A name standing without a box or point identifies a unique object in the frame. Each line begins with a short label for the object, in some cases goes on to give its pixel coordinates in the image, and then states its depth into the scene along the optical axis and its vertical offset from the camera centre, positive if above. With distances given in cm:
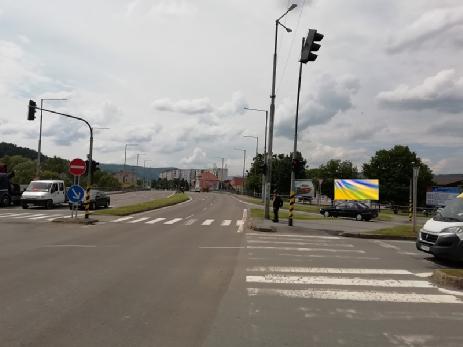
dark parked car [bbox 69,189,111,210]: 3612 -102
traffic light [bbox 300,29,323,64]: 1878 +594
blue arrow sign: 2166 -34
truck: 3544 -72
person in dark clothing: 2527 -48
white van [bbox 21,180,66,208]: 3353 -70
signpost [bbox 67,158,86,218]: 2167 -2
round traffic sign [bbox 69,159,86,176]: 2225 +89
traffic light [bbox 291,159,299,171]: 2450 +164
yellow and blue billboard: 4550 +99
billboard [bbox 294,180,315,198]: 6988 +130
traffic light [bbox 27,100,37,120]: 3133 +472
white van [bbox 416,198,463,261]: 1151 -74
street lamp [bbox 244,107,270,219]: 2666 -53
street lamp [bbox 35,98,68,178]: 4851 +324
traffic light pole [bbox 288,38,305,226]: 2312 +159
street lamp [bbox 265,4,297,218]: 2671 +446
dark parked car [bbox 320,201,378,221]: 3584 -87
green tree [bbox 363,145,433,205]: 8138 +509
